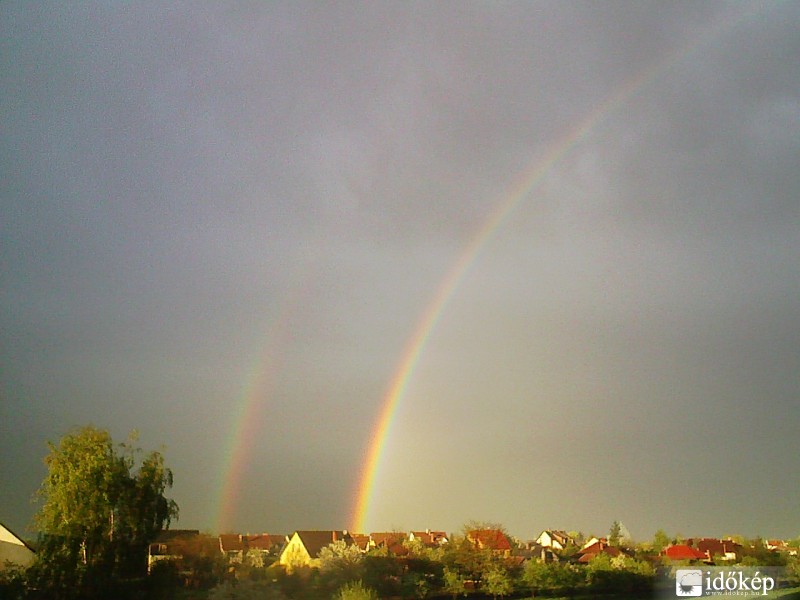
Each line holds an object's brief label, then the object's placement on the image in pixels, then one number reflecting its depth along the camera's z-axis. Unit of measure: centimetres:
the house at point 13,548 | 3806
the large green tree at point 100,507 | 3338
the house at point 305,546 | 3788
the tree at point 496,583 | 4209
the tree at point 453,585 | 4075
